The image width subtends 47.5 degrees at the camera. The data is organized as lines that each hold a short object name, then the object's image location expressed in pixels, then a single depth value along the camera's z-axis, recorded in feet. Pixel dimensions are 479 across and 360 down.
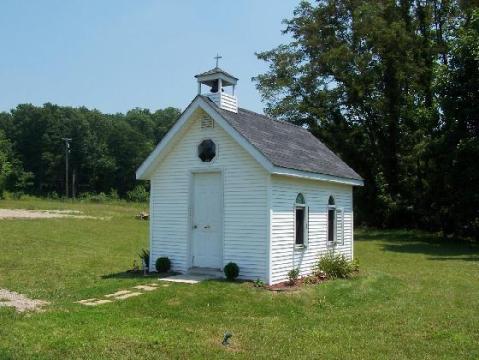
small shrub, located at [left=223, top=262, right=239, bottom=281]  46.98
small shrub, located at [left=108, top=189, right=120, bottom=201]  291.99
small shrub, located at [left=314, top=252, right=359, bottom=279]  52.11
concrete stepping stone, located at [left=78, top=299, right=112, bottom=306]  37.65
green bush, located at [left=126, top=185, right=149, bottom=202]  292.81
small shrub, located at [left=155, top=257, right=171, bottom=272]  51.65
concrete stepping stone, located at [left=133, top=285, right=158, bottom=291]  42.93
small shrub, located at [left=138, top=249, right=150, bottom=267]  53.21
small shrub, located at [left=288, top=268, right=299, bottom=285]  47.75
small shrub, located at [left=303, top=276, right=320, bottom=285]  48.08
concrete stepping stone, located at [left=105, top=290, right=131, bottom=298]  40.87
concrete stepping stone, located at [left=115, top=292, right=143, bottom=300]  39.54
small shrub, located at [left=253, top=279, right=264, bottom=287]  45.16
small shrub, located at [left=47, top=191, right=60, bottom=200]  276.55
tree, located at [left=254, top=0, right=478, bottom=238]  129.29
